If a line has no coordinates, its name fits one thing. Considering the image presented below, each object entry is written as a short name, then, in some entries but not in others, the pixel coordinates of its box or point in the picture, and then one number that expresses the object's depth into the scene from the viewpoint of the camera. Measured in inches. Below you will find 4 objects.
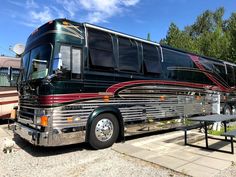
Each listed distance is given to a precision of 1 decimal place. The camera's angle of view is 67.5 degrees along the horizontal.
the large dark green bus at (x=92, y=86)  154.7
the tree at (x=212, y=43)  579.1
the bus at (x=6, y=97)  288.1
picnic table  155.9
